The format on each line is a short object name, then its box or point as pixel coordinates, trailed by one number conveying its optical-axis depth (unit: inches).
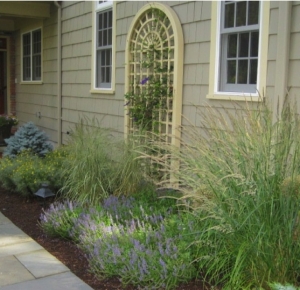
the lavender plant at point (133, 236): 130.3
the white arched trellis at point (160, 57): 242.7
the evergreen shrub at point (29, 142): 296.8
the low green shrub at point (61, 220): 177.3
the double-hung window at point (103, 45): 318.0
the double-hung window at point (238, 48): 198.2
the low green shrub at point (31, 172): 231.3
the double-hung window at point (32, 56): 448.1
